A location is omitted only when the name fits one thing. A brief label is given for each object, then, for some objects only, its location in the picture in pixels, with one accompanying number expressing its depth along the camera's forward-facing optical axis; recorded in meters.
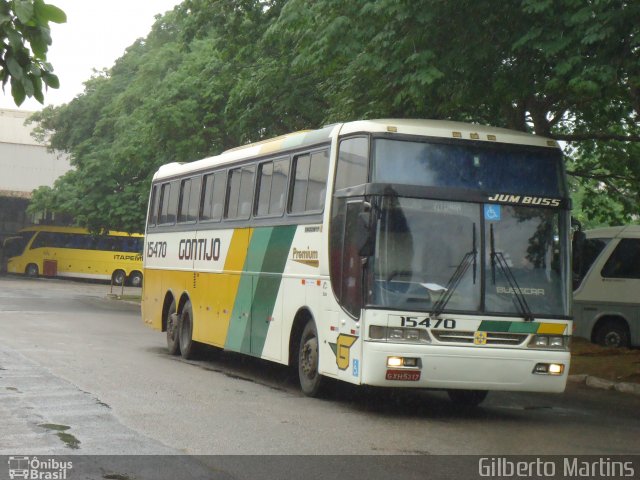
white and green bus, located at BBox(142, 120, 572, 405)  12.11
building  70.44
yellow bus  63.47
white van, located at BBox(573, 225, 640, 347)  22.19
